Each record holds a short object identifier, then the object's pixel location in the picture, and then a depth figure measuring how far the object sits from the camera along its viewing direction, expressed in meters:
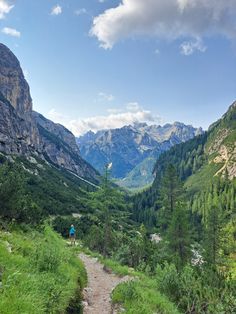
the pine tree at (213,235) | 42.49
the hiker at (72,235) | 27.25
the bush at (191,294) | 11.12
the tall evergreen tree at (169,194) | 37.63
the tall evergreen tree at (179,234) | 33.83
